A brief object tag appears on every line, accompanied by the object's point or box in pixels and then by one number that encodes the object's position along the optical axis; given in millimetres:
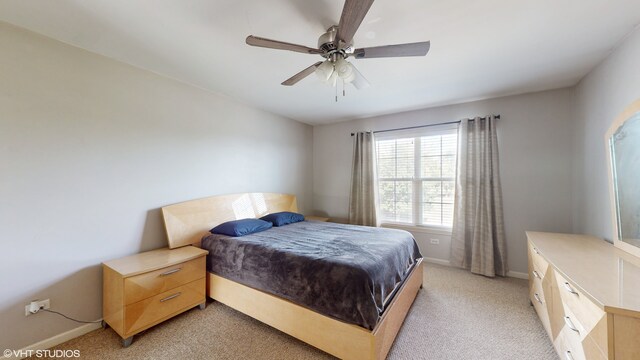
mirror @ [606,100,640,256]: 1675
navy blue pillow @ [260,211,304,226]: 3277
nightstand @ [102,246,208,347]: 1838
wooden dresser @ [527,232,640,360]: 1040
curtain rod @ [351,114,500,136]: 3147
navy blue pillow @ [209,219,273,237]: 2621
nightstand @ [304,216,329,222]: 4214
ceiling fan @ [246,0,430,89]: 1304
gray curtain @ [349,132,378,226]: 4059
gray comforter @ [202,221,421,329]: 1604
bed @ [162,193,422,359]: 1556
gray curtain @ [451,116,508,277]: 3092
